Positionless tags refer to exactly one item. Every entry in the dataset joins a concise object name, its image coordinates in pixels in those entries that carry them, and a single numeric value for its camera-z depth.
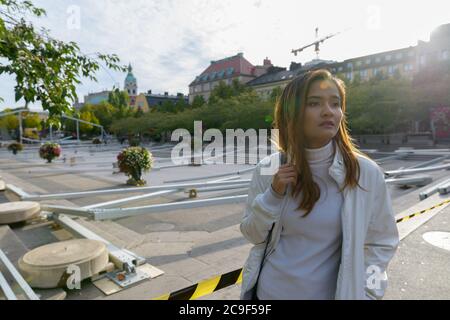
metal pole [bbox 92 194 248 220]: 5.36
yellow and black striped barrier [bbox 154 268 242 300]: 3.02
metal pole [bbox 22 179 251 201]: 7.21
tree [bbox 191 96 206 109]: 53.58
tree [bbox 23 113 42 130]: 66.24
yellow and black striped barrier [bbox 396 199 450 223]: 5.61
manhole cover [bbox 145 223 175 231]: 6.25
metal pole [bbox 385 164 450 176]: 9.39
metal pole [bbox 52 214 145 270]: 4.12
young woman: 1.51
